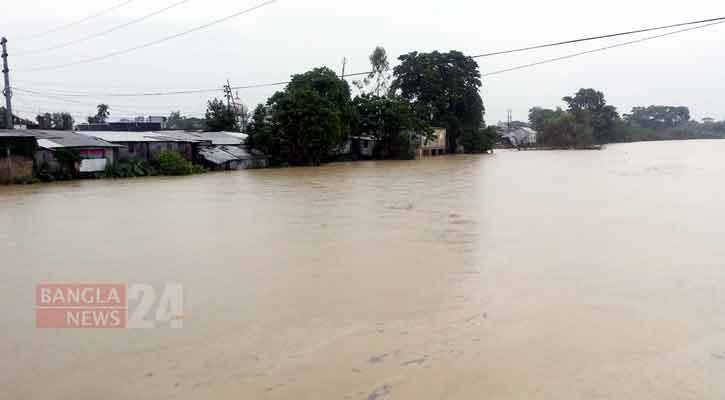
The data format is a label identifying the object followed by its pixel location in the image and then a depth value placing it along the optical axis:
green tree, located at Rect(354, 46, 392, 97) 42.59
